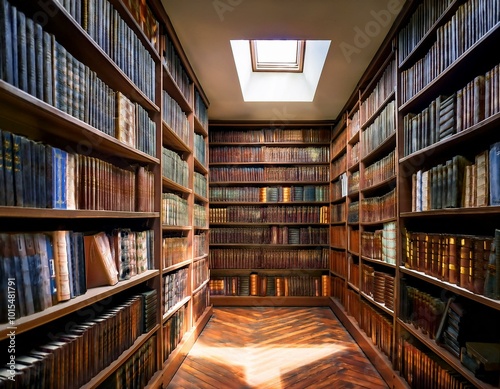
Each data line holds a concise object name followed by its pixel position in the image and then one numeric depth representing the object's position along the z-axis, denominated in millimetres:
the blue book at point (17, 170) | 992
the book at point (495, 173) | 1298
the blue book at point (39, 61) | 1085
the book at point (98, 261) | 1506
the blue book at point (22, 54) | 1007
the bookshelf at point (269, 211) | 4543
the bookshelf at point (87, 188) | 1026
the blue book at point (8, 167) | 958
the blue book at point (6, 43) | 944
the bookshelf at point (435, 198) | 1448
